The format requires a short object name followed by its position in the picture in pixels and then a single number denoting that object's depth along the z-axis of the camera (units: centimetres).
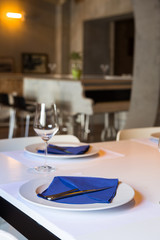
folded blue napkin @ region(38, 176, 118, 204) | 119
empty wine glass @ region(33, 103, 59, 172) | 161
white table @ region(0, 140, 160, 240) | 102
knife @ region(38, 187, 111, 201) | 119
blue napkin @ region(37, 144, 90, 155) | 184
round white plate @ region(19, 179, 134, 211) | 112
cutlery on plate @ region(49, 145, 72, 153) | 187
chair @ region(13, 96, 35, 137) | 665
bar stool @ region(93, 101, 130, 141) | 665
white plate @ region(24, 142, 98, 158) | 179
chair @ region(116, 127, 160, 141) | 269
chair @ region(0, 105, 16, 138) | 639
